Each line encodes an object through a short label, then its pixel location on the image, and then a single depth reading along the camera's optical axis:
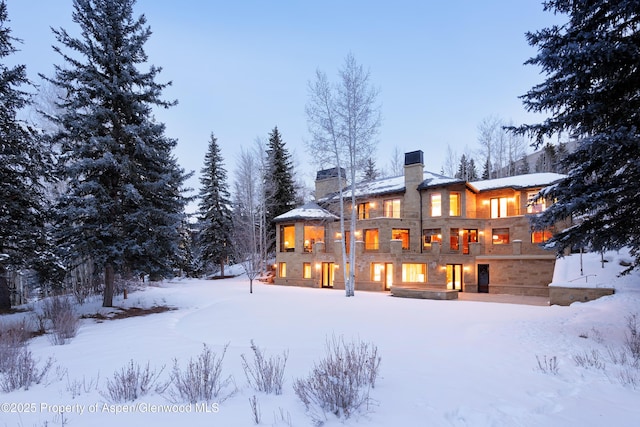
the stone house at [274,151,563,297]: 24.20
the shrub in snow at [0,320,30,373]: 6.04
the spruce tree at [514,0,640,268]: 7.32
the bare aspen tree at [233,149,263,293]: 33.09
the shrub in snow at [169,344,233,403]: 4.90
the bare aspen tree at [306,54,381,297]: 20.97
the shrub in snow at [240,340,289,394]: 5.21
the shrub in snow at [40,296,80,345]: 9.34
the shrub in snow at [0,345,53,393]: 5.44
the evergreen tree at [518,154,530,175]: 44.03
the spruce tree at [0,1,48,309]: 12.11
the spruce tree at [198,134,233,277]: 36.84
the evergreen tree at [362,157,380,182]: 39.19
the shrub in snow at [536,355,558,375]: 6.18
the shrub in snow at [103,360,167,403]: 4.95
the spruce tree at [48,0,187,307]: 13.35
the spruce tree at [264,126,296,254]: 38.38
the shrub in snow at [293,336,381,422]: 4.45
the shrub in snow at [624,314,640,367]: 6.63
